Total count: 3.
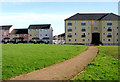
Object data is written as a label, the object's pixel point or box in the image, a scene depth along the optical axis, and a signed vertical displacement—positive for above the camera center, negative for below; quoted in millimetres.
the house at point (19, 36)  71950 +2586
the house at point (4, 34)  74500 +3844
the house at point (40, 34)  68875 +3394
